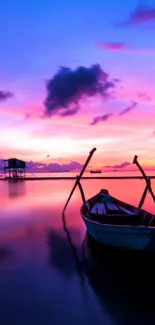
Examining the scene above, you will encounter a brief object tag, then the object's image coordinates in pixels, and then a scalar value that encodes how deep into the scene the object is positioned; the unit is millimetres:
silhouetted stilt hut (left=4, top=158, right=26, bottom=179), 108125
